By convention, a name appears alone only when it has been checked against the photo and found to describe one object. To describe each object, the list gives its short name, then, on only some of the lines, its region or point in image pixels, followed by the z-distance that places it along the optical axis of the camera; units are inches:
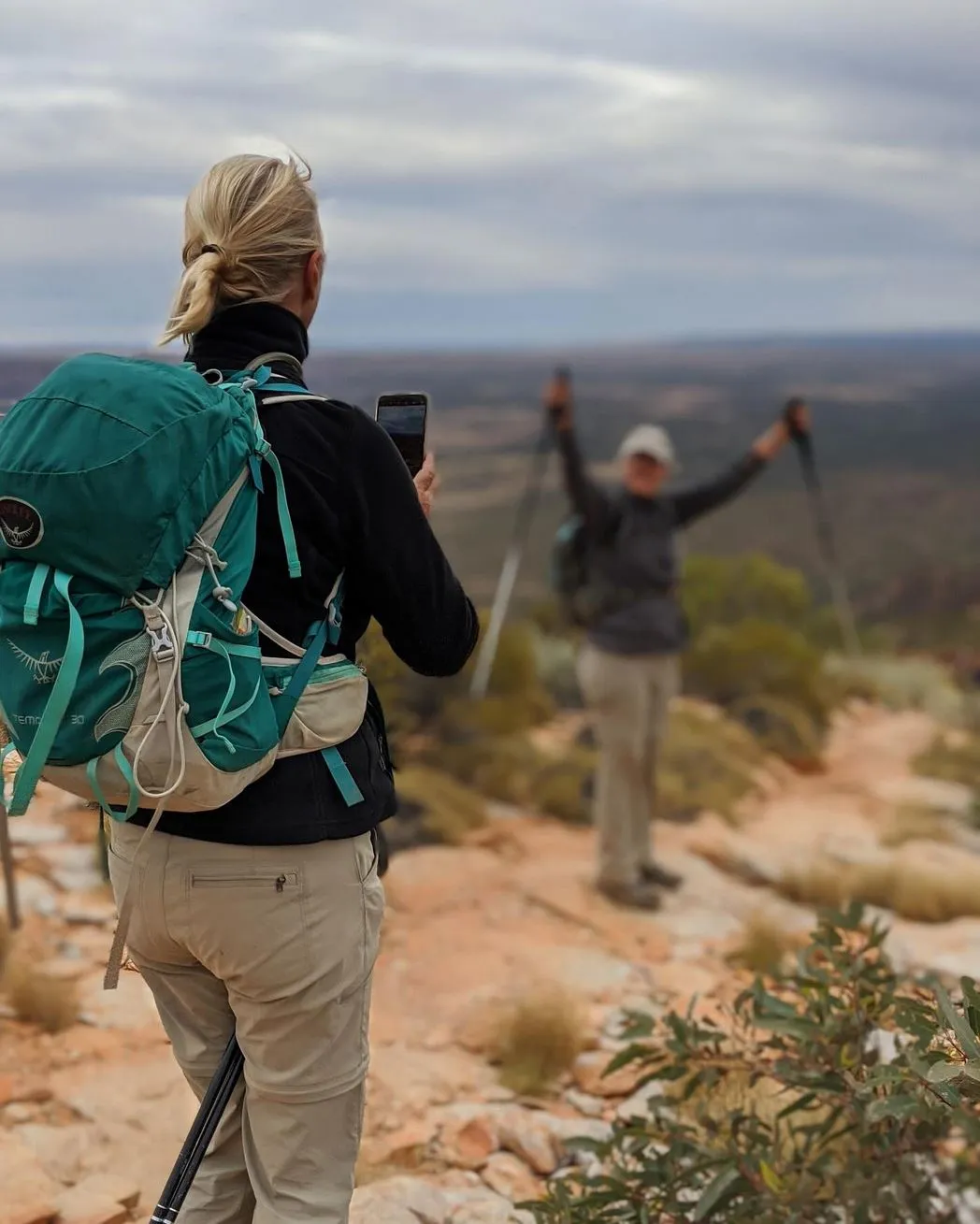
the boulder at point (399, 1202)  118.3
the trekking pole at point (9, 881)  157.3
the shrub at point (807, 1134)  109.0
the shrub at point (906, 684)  519.5
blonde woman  73.5
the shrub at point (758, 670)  454.9
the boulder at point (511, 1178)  134.6
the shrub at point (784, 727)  412.2
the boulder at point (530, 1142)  140.7
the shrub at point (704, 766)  330.6
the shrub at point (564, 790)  312.5
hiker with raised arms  229.5
